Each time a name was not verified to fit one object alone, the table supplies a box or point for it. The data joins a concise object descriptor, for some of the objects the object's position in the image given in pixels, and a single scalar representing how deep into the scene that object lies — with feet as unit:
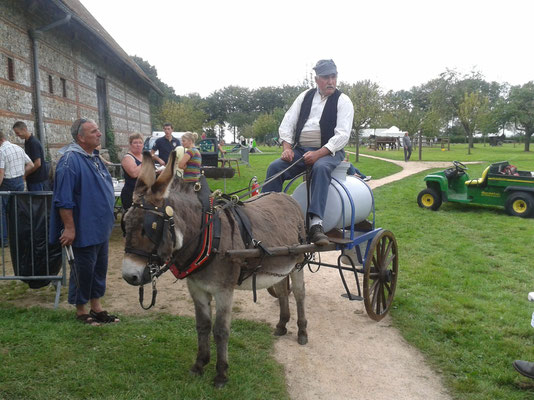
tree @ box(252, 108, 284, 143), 178.81
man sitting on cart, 12.75
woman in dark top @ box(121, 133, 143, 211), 20.24
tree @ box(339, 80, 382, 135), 86.38
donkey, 8.16
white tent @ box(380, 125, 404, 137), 189.38
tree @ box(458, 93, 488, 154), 106.83
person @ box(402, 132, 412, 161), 84.12
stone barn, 32.58
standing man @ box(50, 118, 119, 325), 12.40
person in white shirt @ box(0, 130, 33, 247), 22.78
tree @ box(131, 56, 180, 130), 202.91
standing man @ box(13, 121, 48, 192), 24.26
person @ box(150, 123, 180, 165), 29.94
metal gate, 15.43
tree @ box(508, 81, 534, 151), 128.26
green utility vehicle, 34.60
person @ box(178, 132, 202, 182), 25.99
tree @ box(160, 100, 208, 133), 153.38
